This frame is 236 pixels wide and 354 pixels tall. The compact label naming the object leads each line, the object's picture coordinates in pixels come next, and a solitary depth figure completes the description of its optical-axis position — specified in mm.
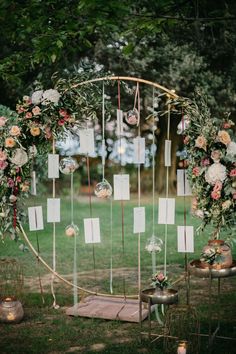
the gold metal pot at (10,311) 5480
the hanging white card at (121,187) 5598
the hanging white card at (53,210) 5957
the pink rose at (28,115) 5676
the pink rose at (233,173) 4688
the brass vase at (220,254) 4605
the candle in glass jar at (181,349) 3893
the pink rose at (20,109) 5738
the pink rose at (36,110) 5625
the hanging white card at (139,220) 5406
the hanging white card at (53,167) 6012
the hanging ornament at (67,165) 5809
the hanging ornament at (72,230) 5844
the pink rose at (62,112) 5766
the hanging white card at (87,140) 5750
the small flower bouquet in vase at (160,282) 4641
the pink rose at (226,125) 4818
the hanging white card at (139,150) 5463
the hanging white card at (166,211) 5395
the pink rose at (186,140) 5144
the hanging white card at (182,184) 5258
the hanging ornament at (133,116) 5516
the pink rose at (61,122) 5797
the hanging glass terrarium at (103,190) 5484
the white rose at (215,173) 4688
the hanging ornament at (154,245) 5383
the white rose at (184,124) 5211
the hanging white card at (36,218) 5977
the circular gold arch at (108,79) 5528
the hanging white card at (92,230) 5692
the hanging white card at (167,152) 5355
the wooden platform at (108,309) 5590
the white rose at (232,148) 4738
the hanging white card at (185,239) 5191
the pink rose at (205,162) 4870
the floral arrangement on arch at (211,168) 4733
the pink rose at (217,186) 4694
